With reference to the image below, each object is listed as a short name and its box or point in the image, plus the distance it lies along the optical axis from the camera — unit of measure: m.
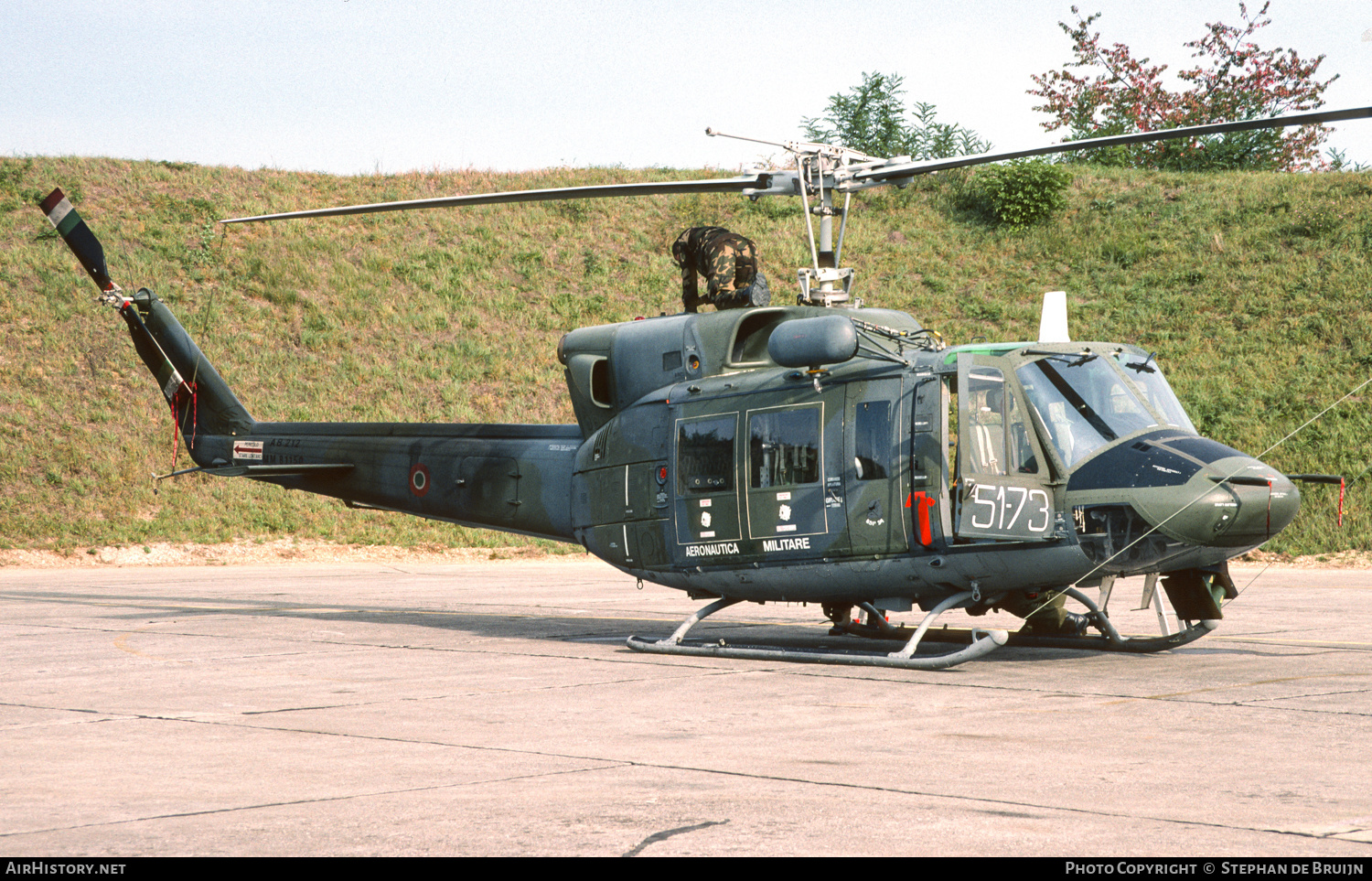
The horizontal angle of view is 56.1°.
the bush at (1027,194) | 41.38
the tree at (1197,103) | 45.94
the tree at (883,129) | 46.66
